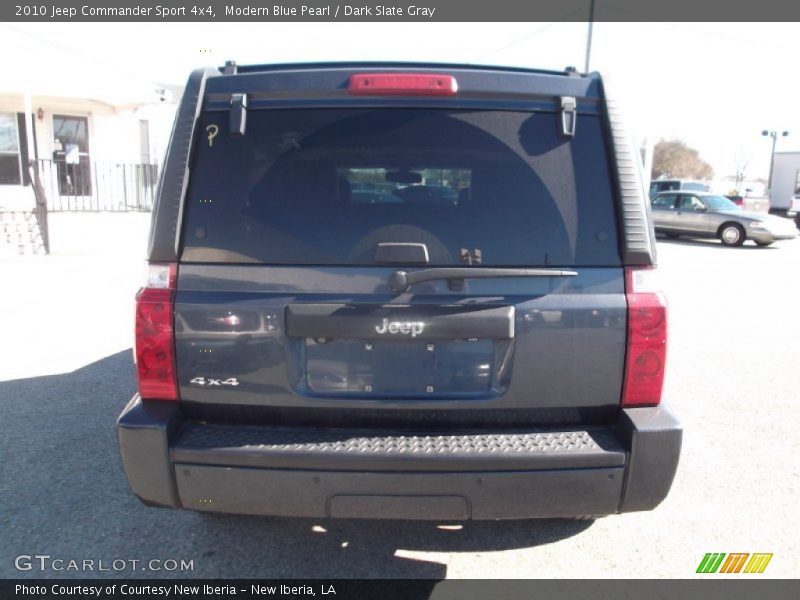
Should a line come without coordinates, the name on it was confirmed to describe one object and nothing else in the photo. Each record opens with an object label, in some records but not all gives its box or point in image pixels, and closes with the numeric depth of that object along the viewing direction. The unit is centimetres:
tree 6869
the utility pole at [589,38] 1712
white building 1429
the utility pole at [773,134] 4209
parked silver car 1761
